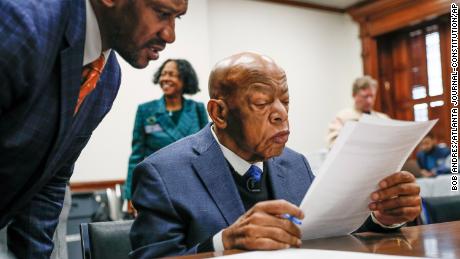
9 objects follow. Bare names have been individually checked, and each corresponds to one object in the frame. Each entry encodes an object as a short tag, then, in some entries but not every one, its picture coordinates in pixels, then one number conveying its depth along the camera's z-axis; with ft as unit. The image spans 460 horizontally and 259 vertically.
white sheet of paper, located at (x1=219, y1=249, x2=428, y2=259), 2.58
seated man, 3.68
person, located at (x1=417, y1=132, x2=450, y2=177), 19.99
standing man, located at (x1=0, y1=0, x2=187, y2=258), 2.83
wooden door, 22.85
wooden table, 2.68
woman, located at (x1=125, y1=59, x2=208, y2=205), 10.87
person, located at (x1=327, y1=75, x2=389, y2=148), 15.06
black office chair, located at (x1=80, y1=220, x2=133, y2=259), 4.25
